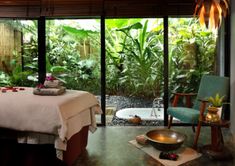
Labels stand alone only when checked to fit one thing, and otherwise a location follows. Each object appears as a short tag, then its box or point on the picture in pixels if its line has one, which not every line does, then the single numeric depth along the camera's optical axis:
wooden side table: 2.50
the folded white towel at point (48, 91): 2.35
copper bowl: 2.50
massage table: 1.97
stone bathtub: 3.76
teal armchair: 2.74
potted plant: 2.53
